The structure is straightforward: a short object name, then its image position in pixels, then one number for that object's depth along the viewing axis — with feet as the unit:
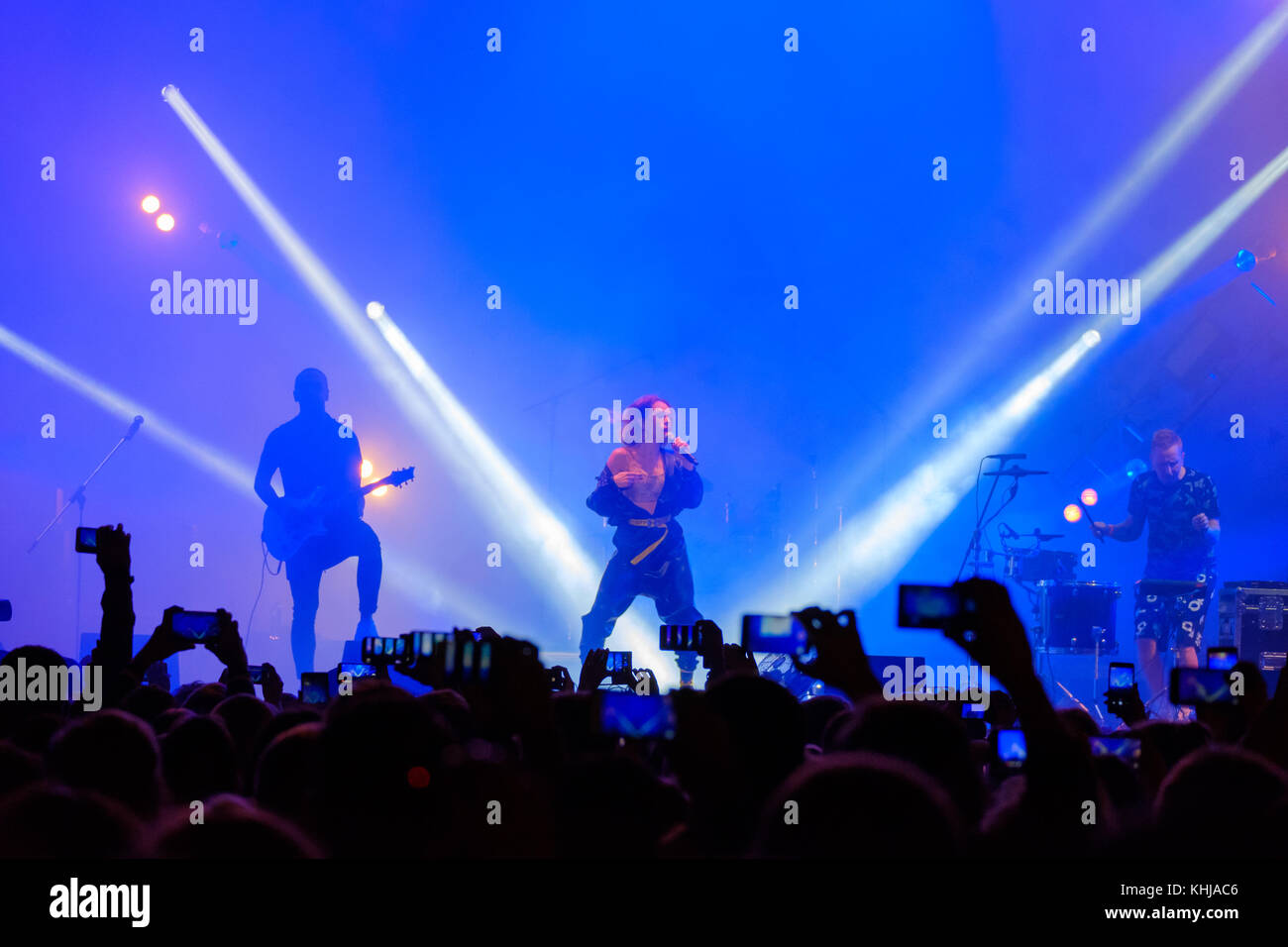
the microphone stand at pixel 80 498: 35.78
